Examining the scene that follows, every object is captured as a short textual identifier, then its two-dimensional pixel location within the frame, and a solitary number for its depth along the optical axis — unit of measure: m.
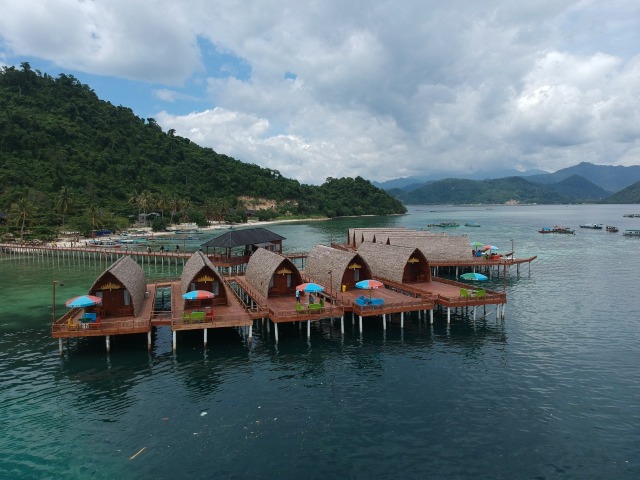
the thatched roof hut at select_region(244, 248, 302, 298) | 39.06
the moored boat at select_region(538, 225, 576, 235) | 129.75
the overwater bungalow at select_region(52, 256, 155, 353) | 30.30
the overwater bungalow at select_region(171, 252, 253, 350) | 31.64
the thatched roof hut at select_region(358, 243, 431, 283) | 45.04
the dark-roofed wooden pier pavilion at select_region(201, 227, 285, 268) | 54.03
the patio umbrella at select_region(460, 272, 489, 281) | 45.12
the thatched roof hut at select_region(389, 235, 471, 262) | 61.16
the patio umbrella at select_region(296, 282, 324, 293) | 35.69
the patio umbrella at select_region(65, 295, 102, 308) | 30.27
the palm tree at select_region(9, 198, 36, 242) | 93.50
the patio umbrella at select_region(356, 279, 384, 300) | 37.75
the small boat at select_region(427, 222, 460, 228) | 172.99
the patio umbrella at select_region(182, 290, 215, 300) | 32.91
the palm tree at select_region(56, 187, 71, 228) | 110.81
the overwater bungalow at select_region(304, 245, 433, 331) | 36.03
